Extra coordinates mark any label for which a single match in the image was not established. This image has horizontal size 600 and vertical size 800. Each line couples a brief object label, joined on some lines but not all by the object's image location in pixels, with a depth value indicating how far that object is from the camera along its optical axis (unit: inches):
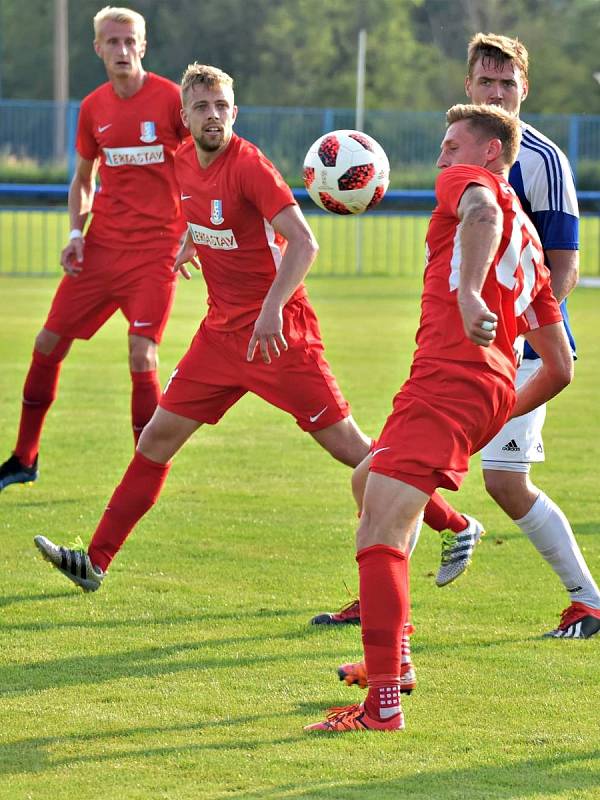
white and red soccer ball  510.0
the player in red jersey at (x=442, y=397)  359.3
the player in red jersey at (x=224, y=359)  480.1
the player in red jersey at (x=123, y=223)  657.6
